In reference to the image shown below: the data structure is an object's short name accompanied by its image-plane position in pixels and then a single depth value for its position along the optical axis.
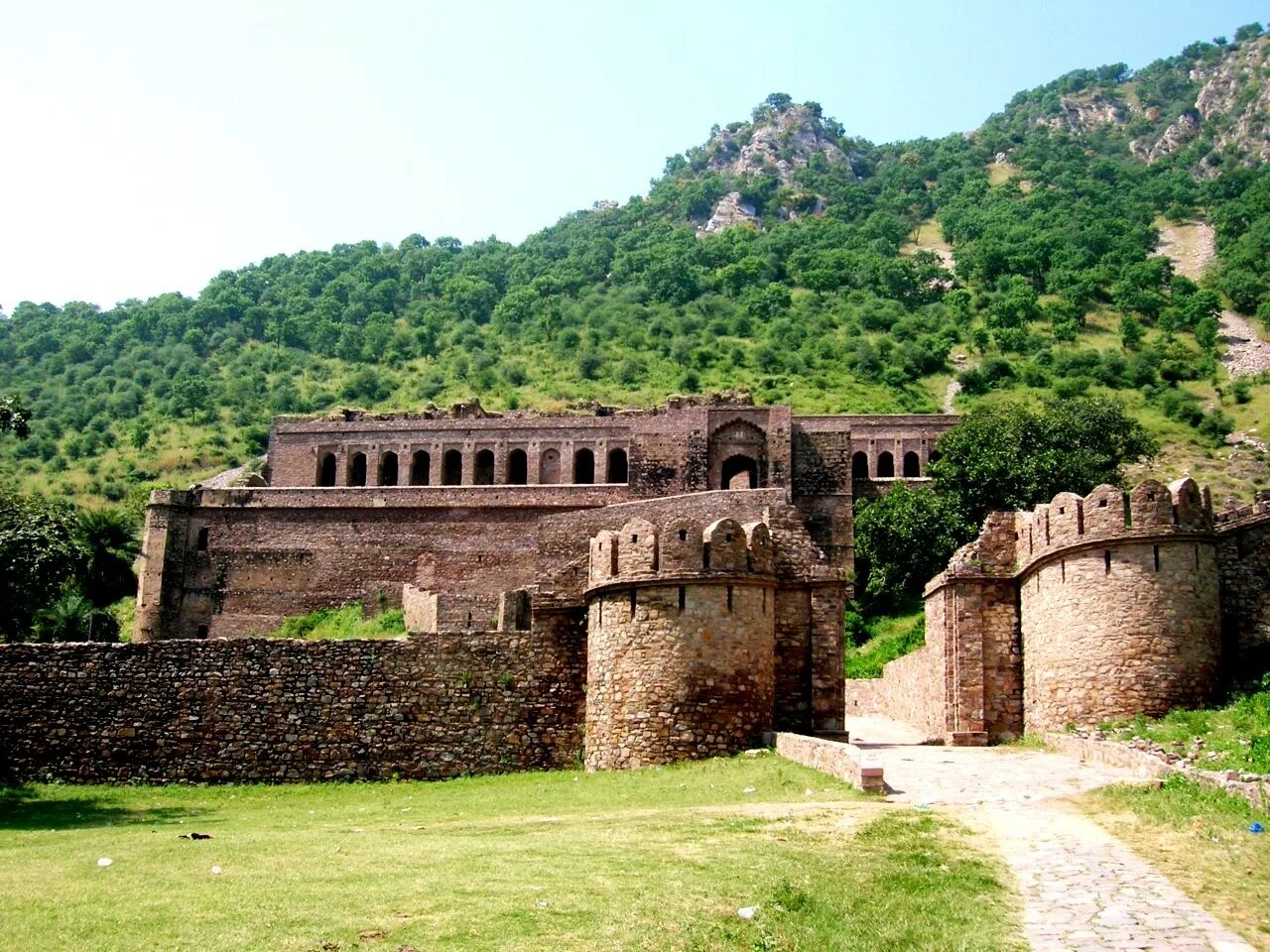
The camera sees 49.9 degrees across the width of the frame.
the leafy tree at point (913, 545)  44.75
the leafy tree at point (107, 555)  49.25
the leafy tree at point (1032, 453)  44.00
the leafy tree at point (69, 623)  41.06
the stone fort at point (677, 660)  20.72
